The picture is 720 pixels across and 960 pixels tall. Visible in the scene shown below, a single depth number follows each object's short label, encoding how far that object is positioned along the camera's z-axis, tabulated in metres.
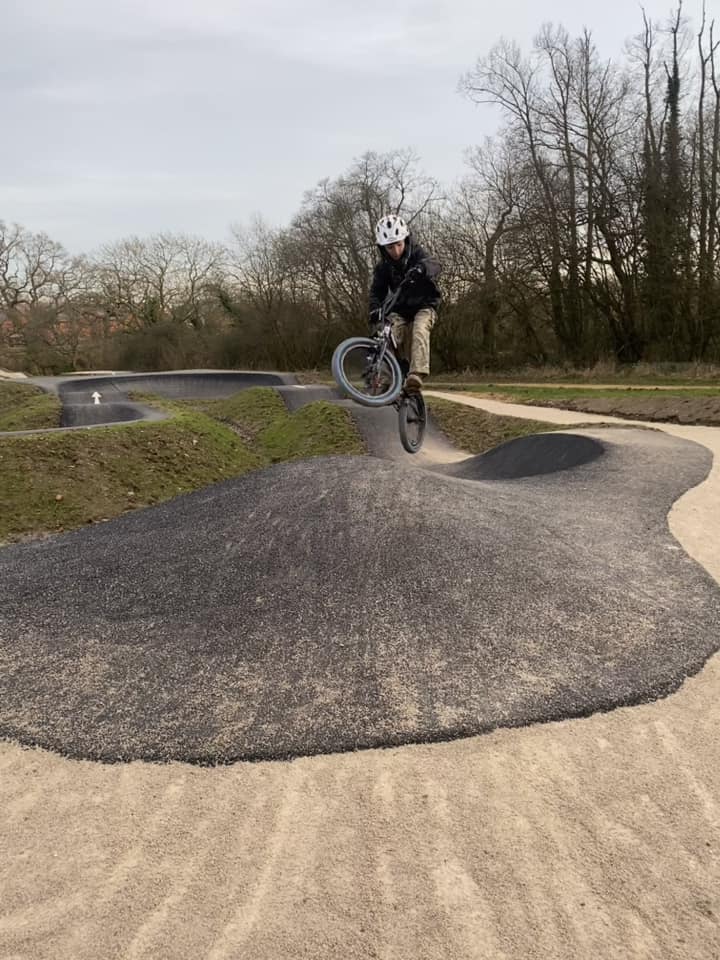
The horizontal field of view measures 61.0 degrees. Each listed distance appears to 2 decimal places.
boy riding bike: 6.06
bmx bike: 6.23
